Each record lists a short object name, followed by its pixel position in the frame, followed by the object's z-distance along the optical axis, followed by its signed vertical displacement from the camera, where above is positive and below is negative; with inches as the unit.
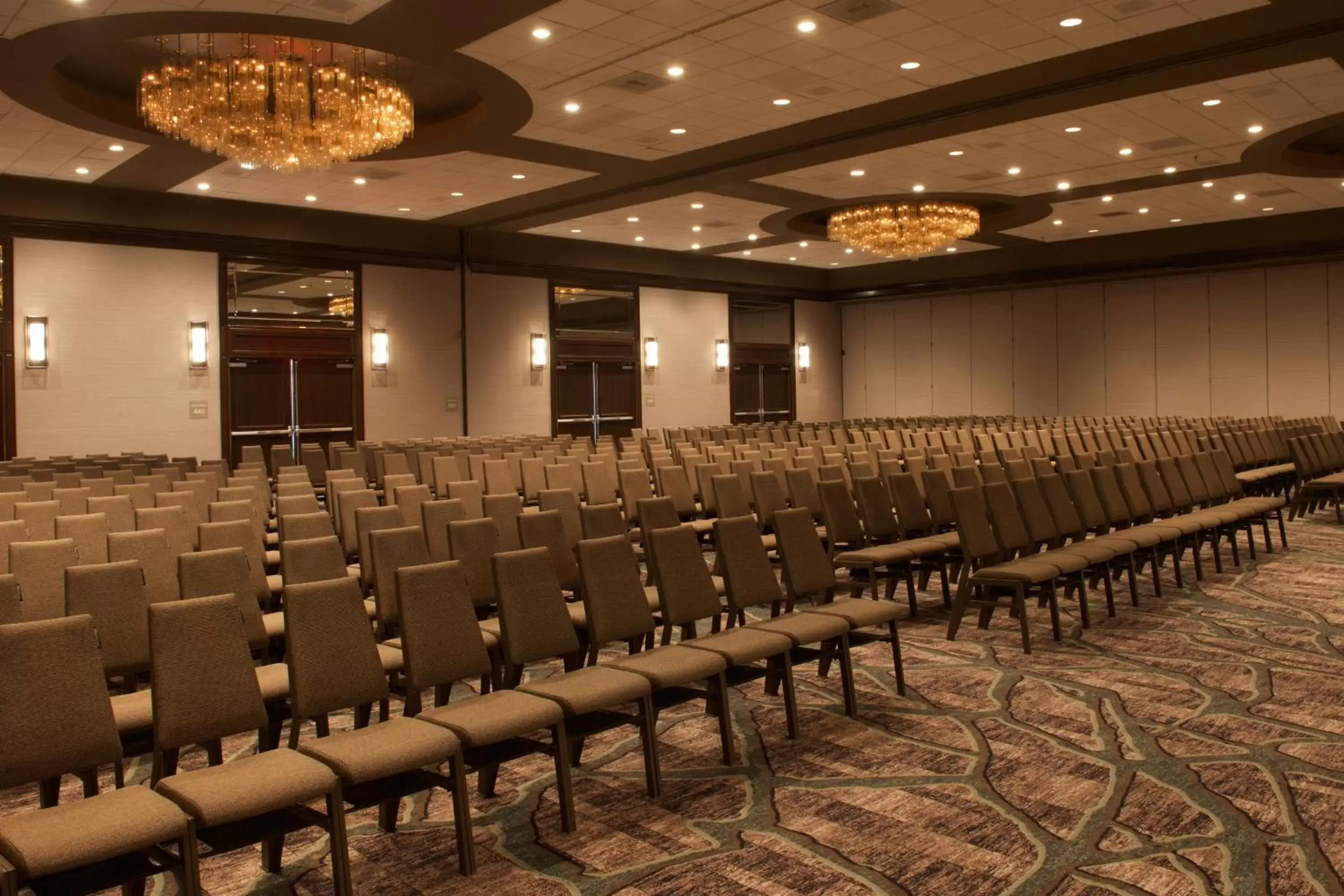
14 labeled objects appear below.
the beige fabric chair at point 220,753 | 117.7 -36.1
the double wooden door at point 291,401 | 630.5 +30.8
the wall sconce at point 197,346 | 603.5 +60.7
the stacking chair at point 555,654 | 154.9 -33.1
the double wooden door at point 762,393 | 930.7 +44.8
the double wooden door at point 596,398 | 795.4 +36.7
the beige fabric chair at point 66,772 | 105.5 -36.7
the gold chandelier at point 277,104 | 355.3 +117.4
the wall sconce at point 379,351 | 677.3 +62.6
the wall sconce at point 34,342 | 549.3 +58.7
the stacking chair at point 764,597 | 190.9 -29.5
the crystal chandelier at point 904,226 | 638.5 +127.4
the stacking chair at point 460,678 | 142.8 -33.7
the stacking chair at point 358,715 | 130.3 -35.4
